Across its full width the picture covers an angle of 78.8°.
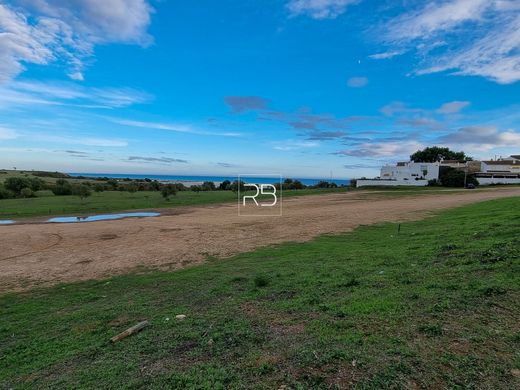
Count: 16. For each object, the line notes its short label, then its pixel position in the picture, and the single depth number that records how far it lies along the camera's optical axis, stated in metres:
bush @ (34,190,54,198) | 39.42
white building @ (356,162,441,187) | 69.88
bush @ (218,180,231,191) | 61.46
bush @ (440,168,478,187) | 60.60
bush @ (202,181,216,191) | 57.67
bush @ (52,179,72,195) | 40.36
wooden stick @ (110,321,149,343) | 4.36
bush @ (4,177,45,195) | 39.54
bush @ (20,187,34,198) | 37.38
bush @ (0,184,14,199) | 35.80
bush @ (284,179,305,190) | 61.89
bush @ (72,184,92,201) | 32.72
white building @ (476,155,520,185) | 64.75
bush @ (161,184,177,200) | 37.98
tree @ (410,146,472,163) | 91.06
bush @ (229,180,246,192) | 49.41
